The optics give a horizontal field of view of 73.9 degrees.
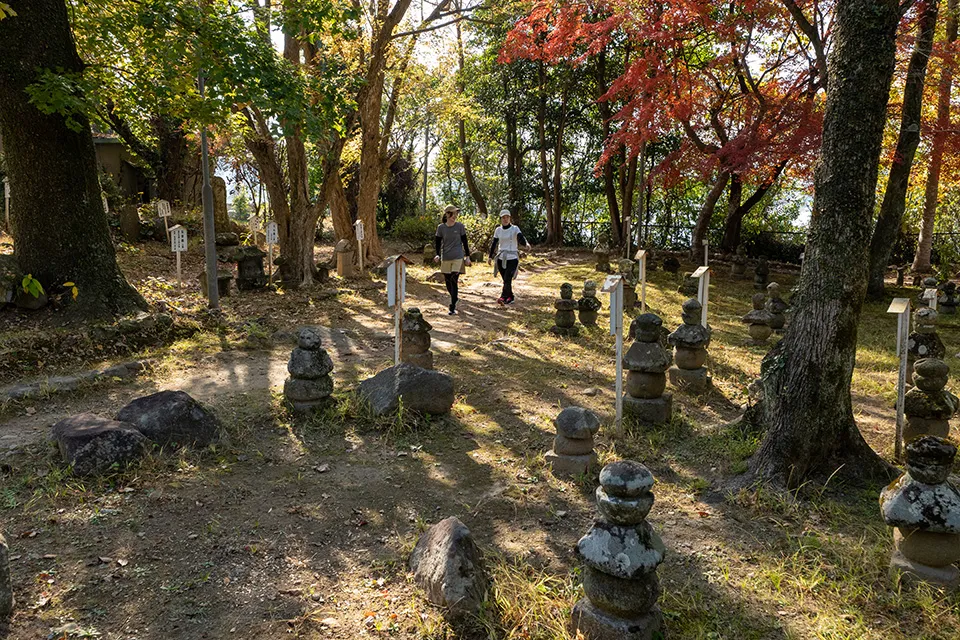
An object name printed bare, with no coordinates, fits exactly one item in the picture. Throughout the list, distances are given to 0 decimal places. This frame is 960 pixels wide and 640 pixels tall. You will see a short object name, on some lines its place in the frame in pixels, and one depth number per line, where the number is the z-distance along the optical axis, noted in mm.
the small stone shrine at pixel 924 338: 5641
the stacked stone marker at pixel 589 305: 9289
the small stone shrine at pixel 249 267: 11609
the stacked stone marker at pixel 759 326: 8469
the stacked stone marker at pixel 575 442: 4469
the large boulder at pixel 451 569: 2914
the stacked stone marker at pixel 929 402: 4656
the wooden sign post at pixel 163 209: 14594
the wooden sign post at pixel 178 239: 10461
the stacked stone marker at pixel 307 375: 5426
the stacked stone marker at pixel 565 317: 8922
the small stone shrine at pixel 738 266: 15673
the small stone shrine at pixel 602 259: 15906
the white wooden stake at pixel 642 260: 7676
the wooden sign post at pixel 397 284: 6023
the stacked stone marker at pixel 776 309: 8734
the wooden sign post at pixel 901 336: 4375
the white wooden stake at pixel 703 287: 6566
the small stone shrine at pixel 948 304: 11172
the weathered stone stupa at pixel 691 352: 6387
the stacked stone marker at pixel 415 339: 6715
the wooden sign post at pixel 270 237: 11797
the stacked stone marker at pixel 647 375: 5293
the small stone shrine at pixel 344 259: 14086
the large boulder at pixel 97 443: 4160
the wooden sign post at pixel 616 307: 4664
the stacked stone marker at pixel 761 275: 14000
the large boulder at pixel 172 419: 4586
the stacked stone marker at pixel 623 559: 2520
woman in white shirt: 9875
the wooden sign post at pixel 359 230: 13930
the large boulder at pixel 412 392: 5398
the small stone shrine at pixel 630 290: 10336
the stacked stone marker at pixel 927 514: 2863
